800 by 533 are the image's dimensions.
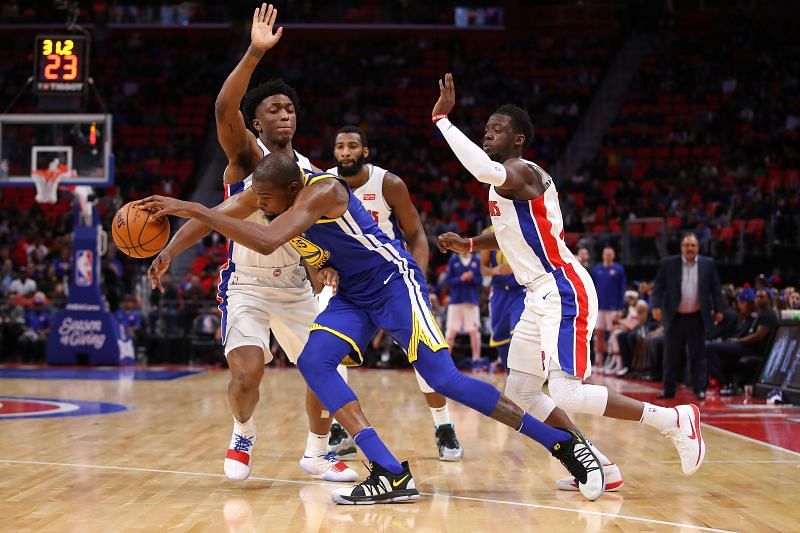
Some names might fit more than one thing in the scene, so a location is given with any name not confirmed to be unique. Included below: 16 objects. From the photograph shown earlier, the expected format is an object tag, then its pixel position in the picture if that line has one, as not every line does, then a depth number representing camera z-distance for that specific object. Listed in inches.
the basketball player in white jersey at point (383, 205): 250.8
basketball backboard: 601.9
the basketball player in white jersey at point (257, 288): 210.1
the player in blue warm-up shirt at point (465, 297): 570.9
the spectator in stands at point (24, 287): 696.4
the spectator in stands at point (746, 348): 439.8
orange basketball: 183.0
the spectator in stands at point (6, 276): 698.0
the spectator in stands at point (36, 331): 658.2
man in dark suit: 416.5
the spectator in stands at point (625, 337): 559.8
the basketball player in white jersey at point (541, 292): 201.0
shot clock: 573.0
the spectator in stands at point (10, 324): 663.1
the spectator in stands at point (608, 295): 578.2
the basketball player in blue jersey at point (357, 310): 183.2
